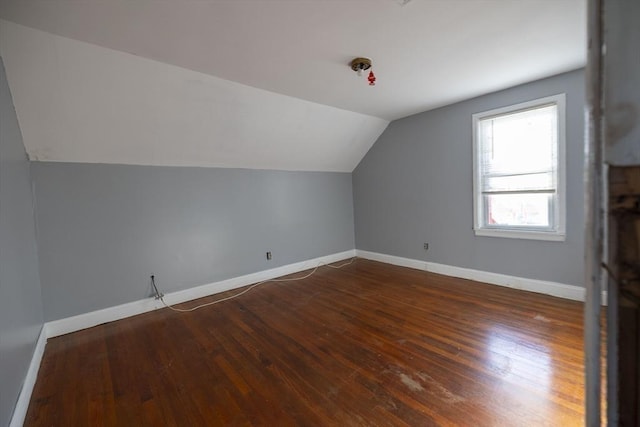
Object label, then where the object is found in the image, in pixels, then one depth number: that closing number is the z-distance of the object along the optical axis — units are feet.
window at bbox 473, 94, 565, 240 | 9.49
